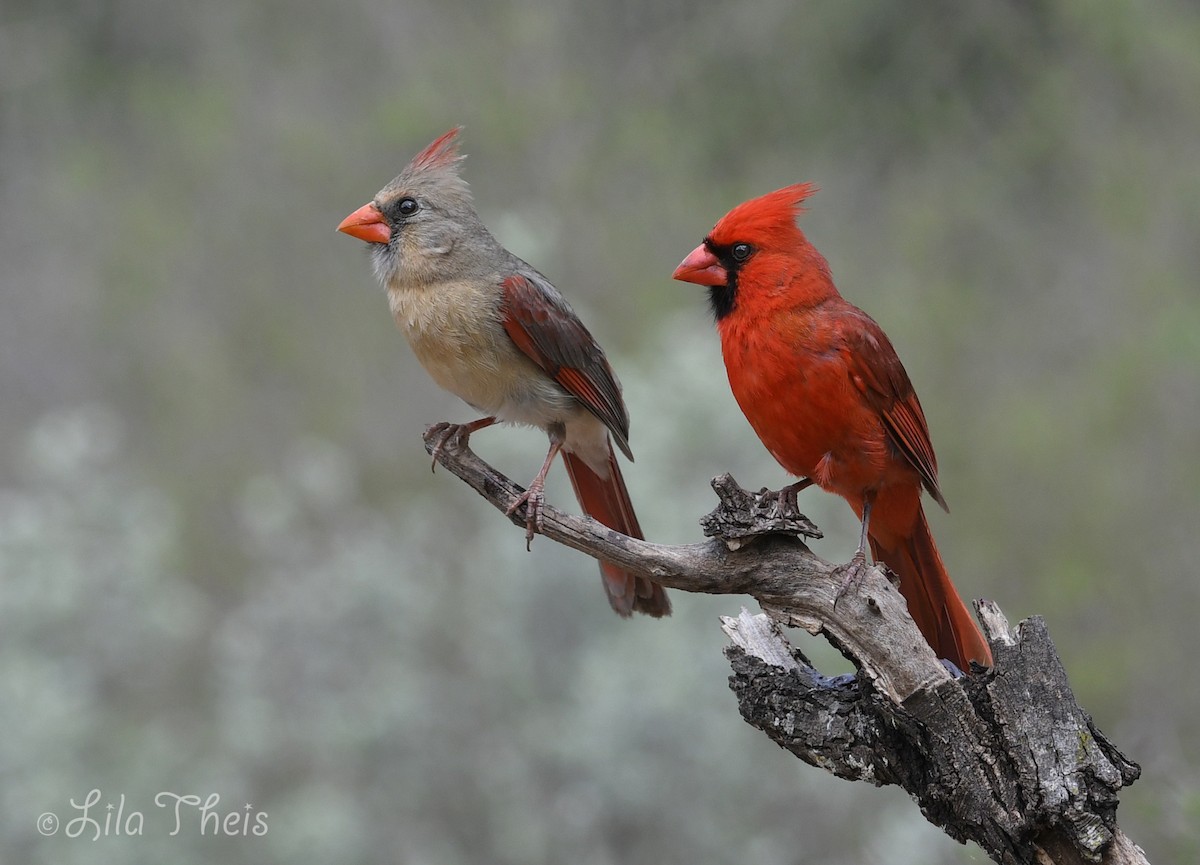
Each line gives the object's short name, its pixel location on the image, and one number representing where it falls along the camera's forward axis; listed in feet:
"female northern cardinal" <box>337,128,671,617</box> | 17.49
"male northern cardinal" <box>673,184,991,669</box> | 16.39
